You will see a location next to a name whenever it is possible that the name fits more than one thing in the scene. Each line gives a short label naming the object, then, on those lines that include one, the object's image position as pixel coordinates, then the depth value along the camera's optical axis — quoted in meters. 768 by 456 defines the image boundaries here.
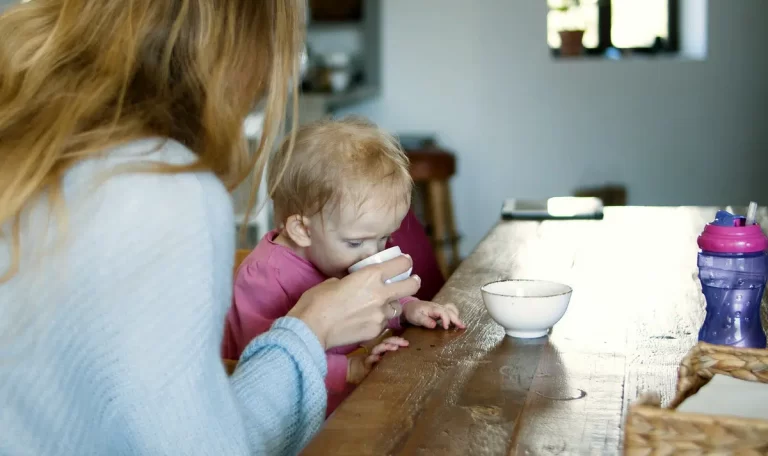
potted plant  5.27
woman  0.92
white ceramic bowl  1.28
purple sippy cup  1.14
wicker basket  0.71
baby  1.57
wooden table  0.94
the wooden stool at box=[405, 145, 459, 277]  4.86
